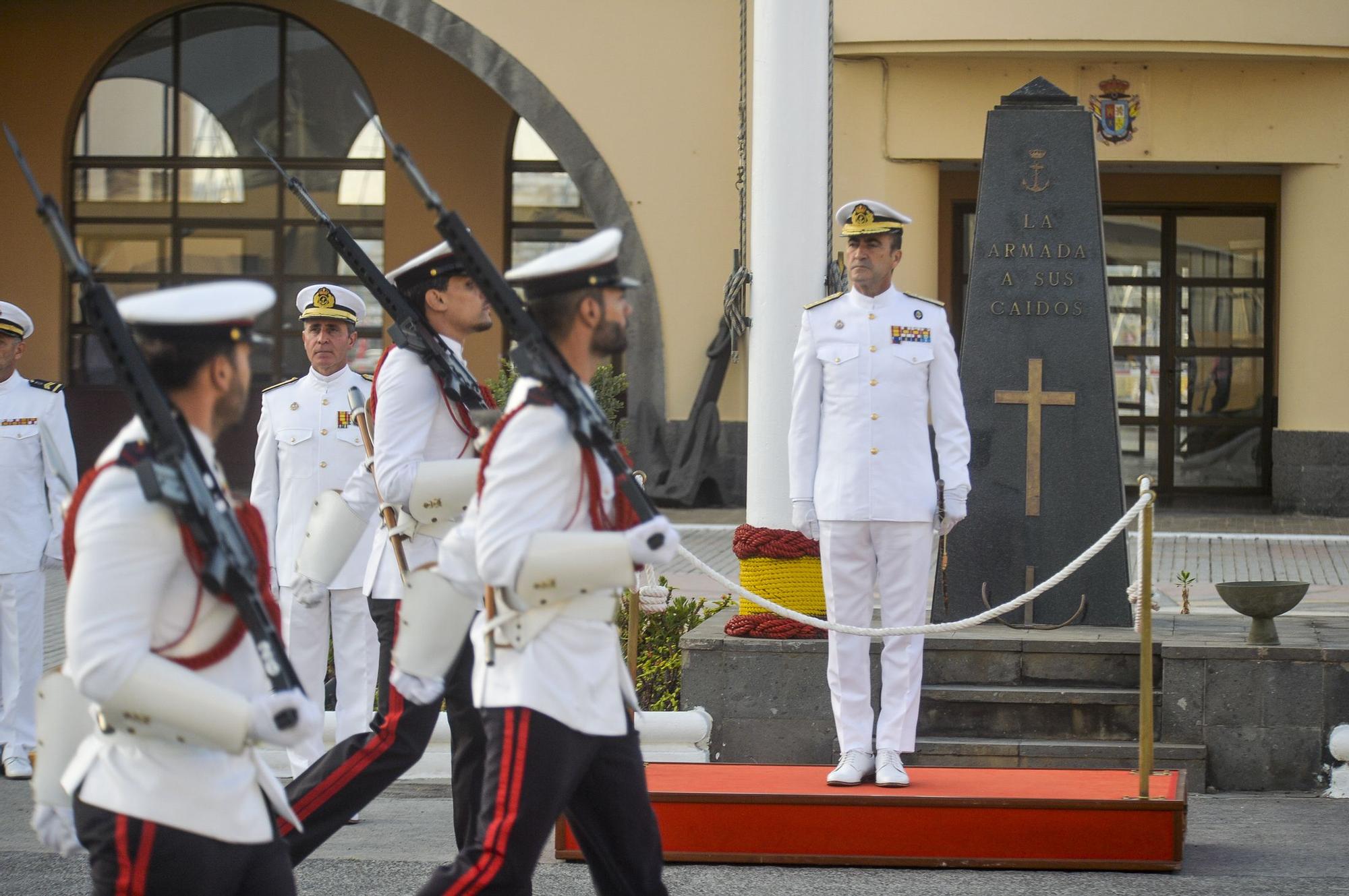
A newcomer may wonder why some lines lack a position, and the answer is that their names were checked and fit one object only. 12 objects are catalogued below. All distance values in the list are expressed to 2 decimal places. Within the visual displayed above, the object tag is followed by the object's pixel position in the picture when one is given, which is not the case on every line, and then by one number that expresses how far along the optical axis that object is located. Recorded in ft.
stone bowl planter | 45.50
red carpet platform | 36.65
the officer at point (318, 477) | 45.52
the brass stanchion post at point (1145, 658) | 37.04
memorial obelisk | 49.52
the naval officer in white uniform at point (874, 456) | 40.42
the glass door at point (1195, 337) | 107.55
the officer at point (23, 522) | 47.83
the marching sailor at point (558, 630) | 23.59
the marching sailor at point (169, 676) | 19.30
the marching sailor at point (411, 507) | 30.96
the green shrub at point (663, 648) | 51.67
